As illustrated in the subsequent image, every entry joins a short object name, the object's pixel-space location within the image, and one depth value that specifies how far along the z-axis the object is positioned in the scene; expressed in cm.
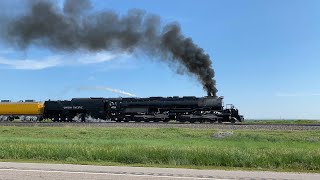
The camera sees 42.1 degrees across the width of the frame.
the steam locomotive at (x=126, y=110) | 4197
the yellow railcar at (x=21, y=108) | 5431
